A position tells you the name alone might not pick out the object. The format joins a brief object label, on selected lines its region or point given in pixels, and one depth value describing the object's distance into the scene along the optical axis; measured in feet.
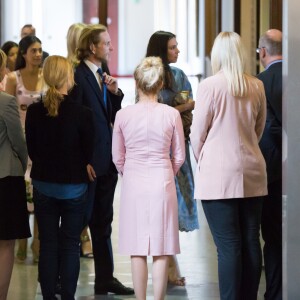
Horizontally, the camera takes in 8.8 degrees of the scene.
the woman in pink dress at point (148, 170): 33.46
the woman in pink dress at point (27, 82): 45.53
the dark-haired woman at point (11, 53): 57.44
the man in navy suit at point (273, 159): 34.93
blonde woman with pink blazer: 31.66
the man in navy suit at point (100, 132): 37.13
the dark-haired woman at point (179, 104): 39.32
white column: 28.16
